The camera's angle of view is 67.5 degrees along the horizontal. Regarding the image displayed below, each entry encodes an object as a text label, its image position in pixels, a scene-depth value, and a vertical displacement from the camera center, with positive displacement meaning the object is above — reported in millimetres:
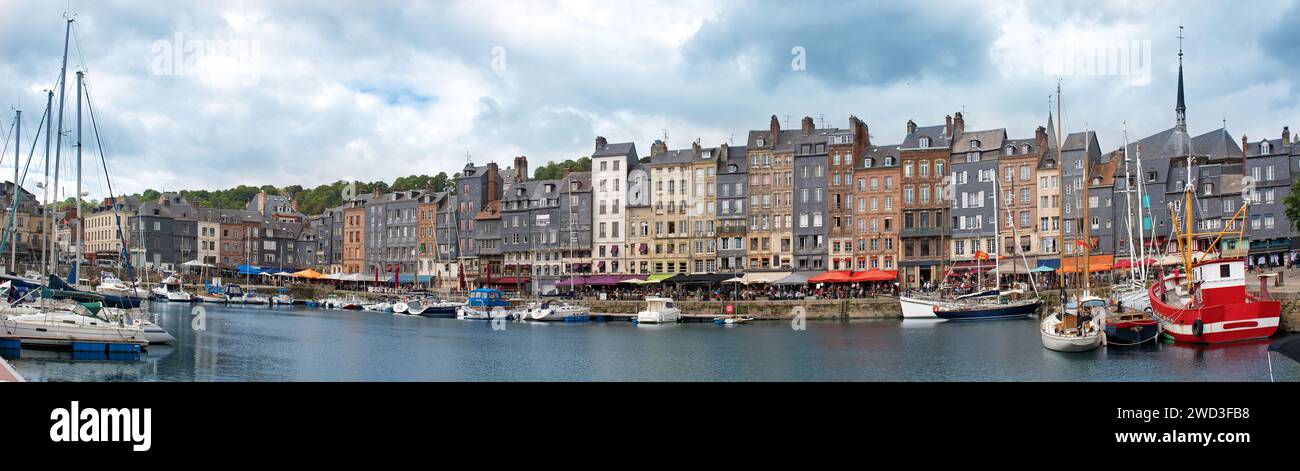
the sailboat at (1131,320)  38906 -2585
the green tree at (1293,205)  55875 +2905
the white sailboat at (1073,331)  37188 -2888
